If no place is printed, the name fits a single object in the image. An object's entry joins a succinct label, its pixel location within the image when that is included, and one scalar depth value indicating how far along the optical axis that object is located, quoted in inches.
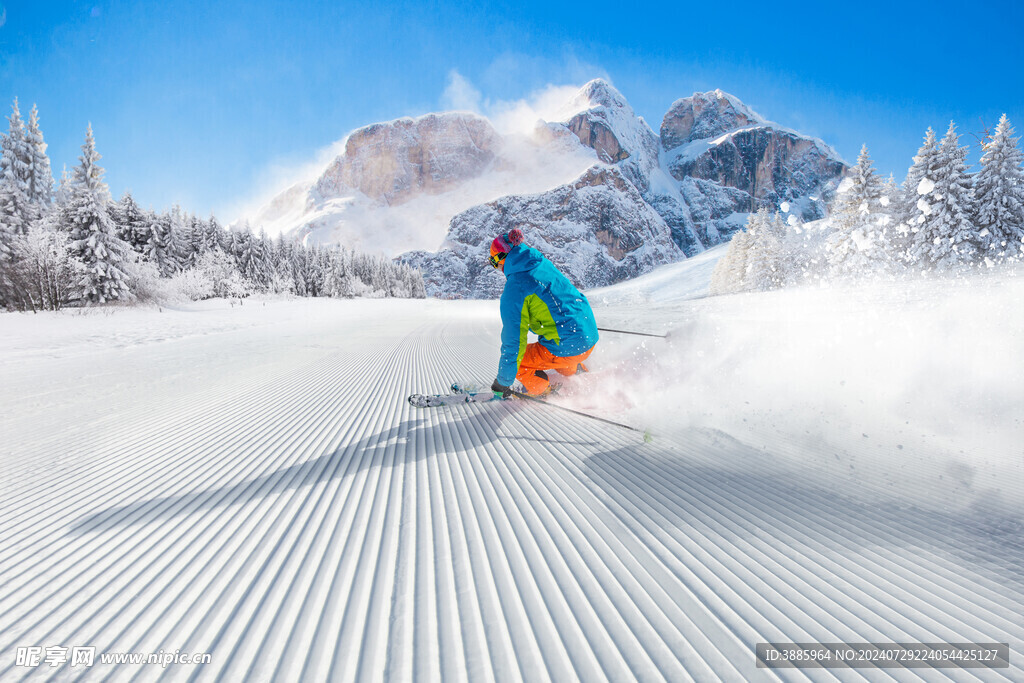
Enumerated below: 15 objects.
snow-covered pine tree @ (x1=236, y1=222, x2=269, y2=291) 1768.0
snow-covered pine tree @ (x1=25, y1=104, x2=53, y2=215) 1147.3
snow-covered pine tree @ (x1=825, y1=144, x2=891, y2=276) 848.9
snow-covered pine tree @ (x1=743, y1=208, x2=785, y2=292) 1242.0
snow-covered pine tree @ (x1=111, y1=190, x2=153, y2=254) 1318.9
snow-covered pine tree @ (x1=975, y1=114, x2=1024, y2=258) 669.3
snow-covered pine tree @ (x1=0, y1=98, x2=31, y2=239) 943.7
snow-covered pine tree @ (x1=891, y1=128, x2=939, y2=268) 743.7
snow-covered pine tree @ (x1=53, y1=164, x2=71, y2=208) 1316.2
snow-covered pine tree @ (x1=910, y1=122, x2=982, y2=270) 682.2
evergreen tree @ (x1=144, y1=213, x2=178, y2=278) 1362.0
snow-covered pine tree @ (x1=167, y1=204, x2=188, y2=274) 1448.1
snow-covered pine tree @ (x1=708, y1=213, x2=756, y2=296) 1392.7
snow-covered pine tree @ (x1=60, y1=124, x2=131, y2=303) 896.3
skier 161.6
